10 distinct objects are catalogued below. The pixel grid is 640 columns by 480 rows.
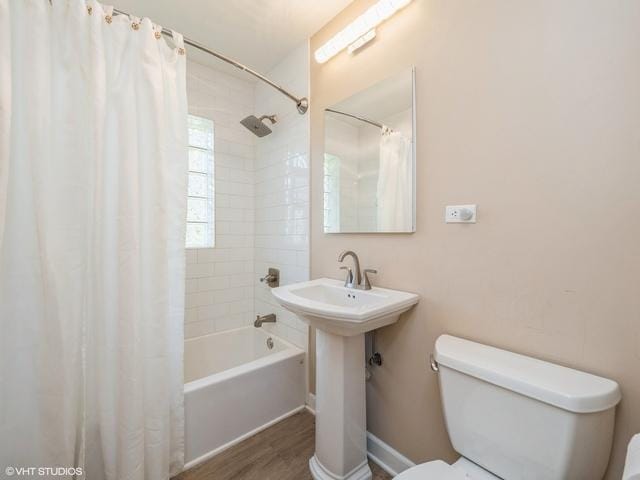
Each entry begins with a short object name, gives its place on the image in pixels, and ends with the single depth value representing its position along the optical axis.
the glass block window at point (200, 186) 2.07
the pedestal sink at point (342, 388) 1.15
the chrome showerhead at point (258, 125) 1.83
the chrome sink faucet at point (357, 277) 1.36
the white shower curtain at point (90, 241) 0.94
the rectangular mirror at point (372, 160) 1.26
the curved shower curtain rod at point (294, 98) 1.53
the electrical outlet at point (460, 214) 1.04
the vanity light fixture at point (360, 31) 1.25
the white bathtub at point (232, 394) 1.38
